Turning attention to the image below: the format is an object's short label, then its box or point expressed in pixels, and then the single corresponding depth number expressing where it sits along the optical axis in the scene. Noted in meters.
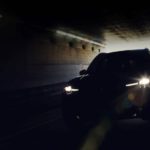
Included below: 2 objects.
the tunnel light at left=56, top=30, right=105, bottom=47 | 32.91
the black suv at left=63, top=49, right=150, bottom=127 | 9.88
